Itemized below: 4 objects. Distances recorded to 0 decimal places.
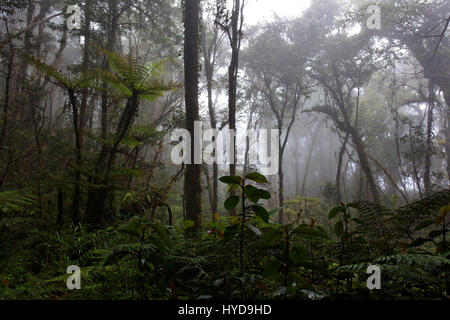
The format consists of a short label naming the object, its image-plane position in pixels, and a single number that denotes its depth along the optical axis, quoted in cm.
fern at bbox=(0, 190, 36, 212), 242
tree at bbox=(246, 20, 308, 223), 1131
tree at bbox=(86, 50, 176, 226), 336
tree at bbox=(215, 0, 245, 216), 534
